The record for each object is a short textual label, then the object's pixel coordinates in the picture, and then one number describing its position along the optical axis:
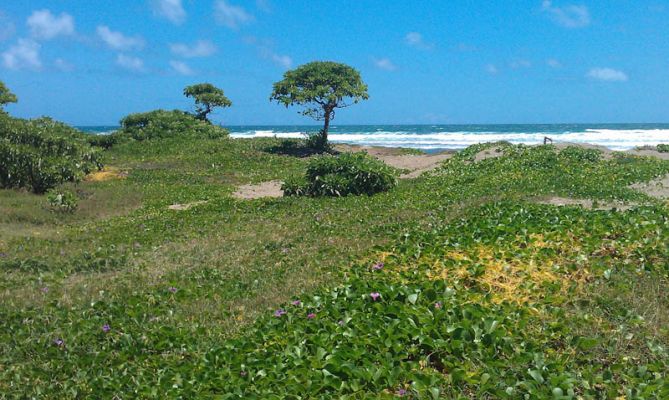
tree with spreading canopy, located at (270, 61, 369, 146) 38.38
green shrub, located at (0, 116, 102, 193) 18.34
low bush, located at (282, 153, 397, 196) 17.78
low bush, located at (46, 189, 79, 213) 15.66
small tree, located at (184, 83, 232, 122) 51.41
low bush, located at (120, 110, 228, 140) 41.09
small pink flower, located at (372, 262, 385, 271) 7.76
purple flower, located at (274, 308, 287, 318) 6.35
